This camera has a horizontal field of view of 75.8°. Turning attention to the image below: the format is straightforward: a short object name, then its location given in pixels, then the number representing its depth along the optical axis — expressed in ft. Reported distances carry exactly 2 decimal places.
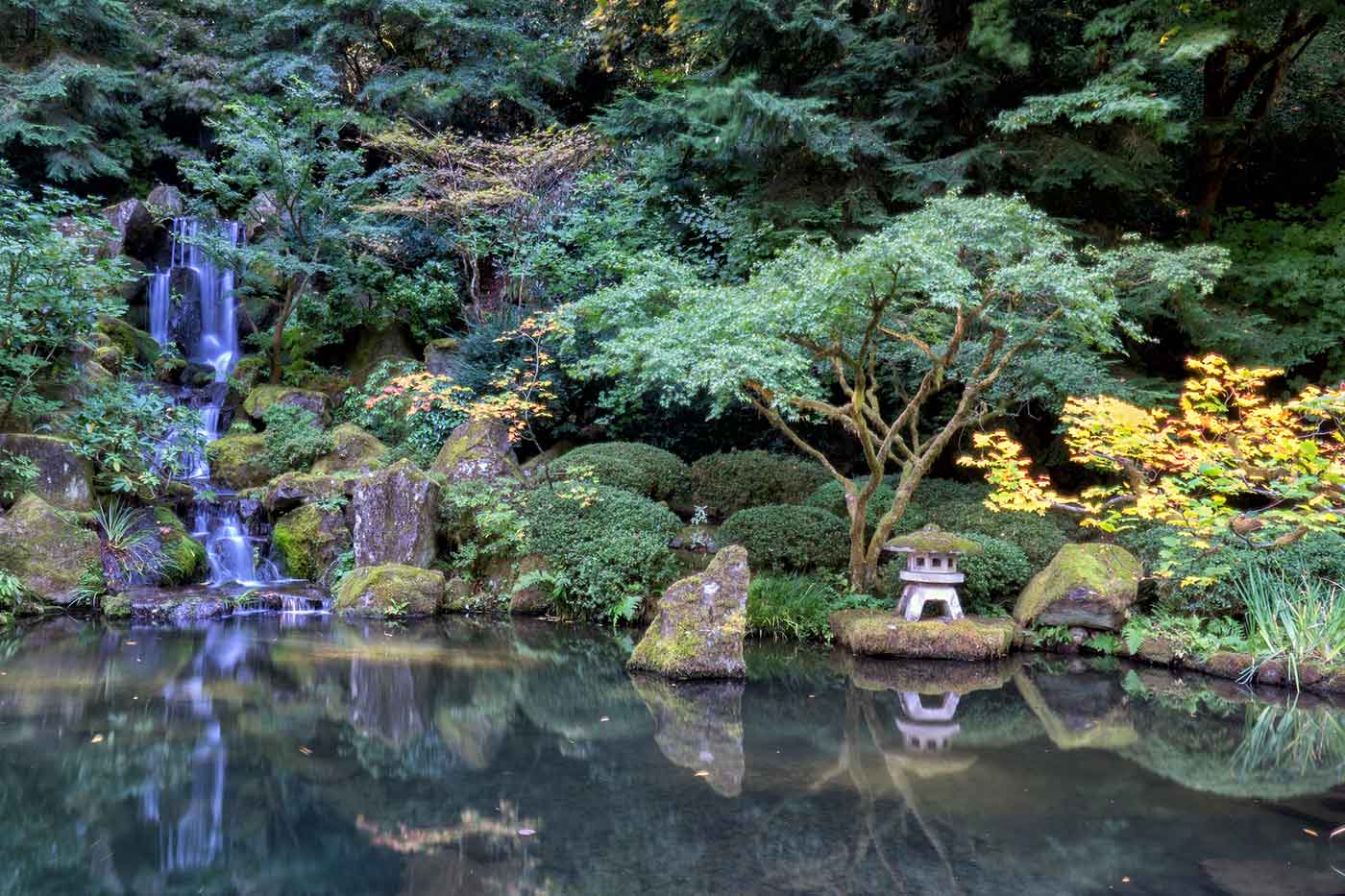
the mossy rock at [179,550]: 33.37
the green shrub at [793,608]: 28.30
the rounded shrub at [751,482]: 36.09
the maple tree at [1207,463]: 14.44
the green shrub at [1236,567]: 24.66
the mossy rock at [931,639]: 25.77
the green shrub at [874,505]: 31.32
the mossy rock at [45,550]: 29.66
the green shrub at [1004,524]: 29.22
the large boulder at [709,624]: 22.99
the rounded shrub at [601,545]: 30.17
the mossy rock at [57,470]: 32.55
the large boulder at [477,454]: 36.29
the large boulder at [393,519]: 33.65
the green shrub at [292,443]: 39.52
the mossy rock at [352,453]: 39.29
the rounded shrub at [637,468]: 35.40
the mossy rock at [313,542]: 35.42
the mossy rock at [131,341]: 44.88
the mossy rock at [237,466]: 39.55
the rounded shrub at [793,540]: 30.50
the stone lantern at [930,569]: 26.27
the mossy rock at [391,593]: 31.45
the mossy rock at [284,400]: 44.21
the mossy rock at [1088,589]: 26.30
